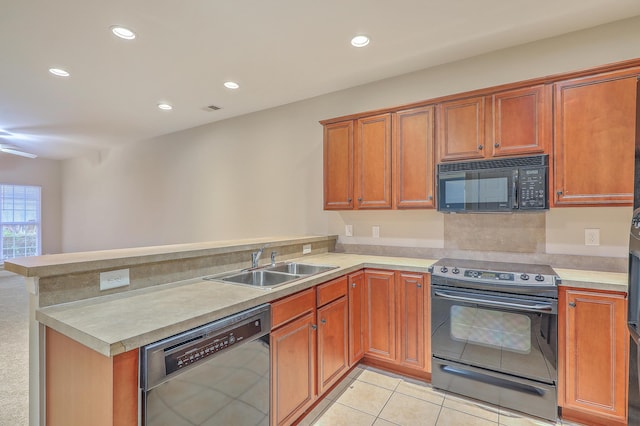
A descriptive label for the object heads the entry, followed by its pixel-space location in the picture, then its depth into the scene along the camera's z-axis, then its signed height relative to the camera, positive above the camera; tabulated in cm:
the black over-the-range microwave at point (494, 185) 230 +20
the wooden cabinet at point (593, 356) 192 -89
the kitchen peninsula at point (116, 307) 117 -45
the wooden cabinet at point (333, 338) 224 -93
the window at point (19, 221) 698 -19
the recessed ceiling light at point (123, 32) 239 +137
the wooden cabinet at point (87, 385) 114 -67
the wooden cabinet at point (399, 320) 253 -89
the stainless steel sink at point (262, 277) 239 -50
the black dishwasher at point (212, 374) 122 -71
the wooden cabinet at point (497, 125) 232 +67
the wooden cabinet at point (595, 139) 207 +49
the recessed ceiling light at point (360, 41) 254 +138
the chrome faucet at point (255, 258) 251 -36
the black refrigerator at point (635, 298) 152 -42
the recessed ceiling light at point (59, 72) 303 +135
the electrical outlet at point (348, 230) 353 -20
